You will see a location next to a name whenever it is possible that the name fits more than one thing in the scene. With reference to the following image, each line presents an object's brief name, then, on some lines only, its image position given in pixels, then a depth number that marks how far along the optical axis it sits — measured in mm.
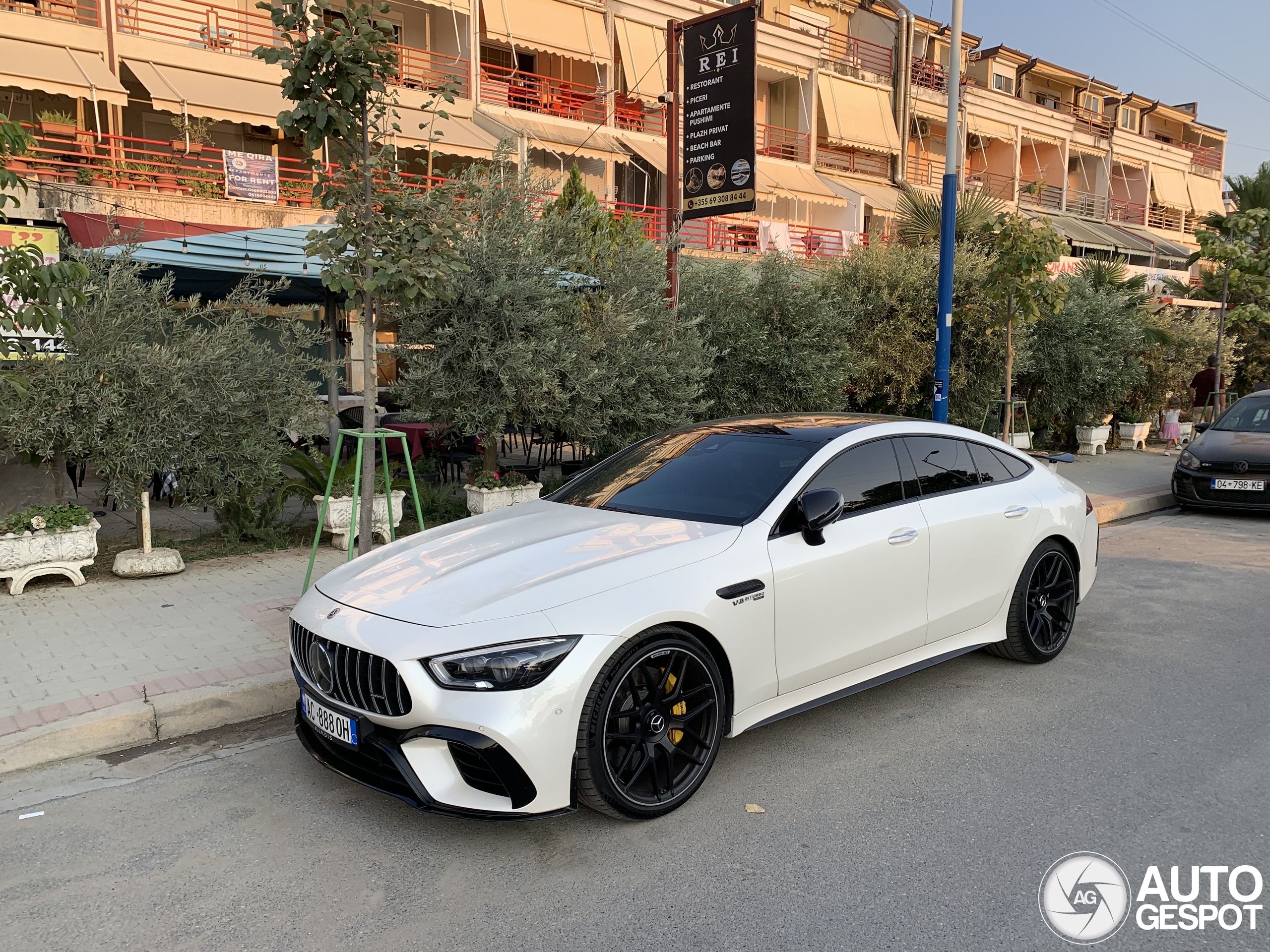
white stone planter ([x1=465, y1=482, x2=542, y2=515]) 8742
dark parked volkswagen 10688
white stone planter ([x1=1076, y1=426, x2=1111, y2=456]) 16891
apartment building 17016
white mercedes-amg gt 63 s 3293
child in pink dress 17391
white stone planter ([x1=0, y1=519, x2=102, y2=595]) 6418
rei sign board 9812
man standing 17453
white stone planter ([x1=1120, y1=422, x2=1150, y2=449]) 18344
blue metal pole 11234
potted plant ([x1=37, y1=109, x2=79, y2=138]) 16328
